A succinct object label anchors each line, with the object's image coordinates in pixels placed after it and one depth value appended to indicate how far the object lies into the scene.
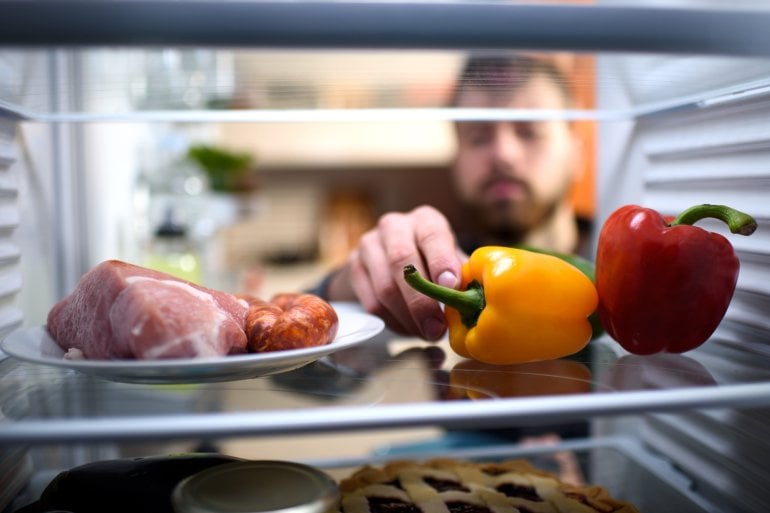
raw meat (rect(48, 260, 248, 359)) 0.52
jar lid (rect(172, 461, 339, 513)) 0.51
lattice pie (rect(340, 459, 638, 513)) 0.64
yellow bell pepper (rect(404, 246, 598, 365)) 0.65
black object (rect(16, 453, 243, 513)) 0.57
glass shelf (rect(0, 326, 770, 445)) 0.44
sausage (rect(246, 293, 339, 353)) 0.58
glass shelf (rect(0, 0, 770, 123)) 0.46
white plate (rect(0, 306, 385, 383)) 0.50
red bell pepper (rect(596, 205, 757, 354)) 0.62
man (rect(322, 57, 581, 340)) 0.73
